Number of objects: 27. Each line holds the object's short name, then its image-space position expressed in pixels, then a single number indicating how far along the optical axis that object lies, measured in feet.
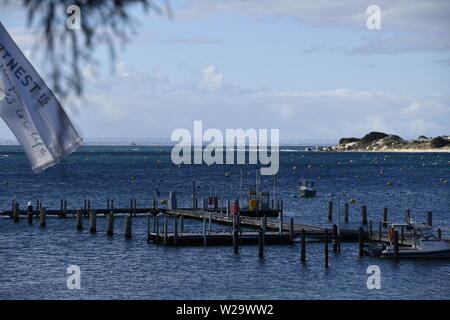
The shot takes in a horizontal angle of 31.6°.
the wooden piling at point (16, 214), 236.22
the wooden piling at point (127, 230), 197.57
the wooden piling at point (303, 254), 156.23
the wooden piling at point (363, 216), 245.24
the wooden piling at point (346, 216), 251.19
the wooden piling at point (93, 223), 209.56
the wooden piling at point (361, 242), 159.94
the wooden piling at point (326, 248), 149.18
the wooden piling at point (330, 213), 257.75
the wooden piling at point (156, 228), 182.41
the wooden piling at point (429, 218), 213.66
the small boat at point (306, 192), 355.36
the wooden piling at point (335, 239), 167.53
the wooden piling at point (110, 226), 203.10
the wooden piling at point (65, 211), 241.37
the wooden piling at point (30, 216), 229.80
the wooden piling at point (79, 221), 219.16
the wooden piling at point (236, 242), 167.32
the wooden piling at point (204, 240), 176.02
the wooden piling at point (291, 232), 178.10
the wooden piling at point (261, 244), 160.56
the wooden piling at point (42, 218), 224.74
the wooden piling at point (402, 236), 165.68
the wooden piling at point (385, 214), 239.09
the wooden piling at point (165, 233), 177.30
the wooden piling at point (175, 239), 176.65
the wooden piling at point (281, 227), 182.76
